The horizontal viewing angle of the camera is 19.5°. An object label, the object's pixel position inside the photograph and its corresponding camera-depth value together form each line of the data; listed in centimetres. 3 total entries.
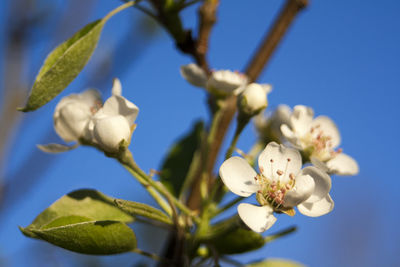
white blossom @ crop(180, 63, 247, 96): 36
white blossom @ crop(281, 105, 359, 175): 35
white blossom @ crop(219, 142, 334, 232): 32
